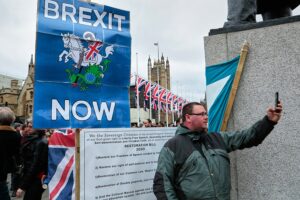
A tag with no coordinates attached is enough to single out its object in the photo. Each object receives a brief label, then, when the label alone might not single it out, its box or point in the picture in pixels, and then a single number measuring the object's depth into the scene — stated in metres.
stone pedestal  3.17
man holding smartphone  2.53
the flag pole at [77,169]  2.85
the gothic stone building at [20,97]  70.38
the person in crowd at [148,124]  14.28
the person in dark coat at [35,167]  4.96
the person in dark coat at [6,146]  4.20
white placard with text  2.89
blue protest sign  3.04
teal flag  3.46
